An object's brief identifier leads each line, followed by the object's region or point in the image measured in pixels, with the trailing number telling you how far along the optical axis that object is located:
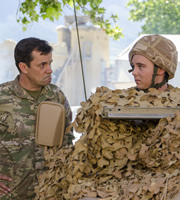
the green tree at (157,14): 42.64
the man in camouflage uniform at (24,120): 5.07
